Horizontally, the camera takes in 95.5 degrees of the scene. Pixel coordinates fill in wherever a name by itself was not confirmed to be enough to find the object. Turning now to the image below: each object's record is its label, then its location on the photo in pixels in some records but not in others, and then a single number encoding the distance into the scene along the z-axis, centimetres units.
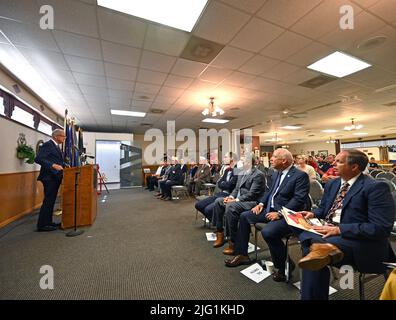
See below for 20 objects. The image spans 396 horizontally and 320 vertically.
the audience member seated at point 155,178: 715
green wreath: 362
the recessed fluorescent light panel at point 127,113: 587
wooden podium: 303
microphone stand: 277
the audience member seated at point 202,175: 568
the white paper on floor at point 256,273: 173
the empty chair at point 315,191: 280
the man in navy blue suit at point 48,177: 289
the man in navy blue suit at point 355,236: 114
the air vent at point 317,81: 362
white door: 879
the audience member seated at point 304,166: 364
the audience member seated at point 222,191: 285
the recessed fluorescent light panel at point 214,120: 699
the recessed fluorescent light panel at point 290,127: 866
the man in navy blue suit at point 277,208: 169
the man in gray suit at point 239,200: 222
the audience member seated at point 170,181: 552
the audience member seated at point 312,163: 507
